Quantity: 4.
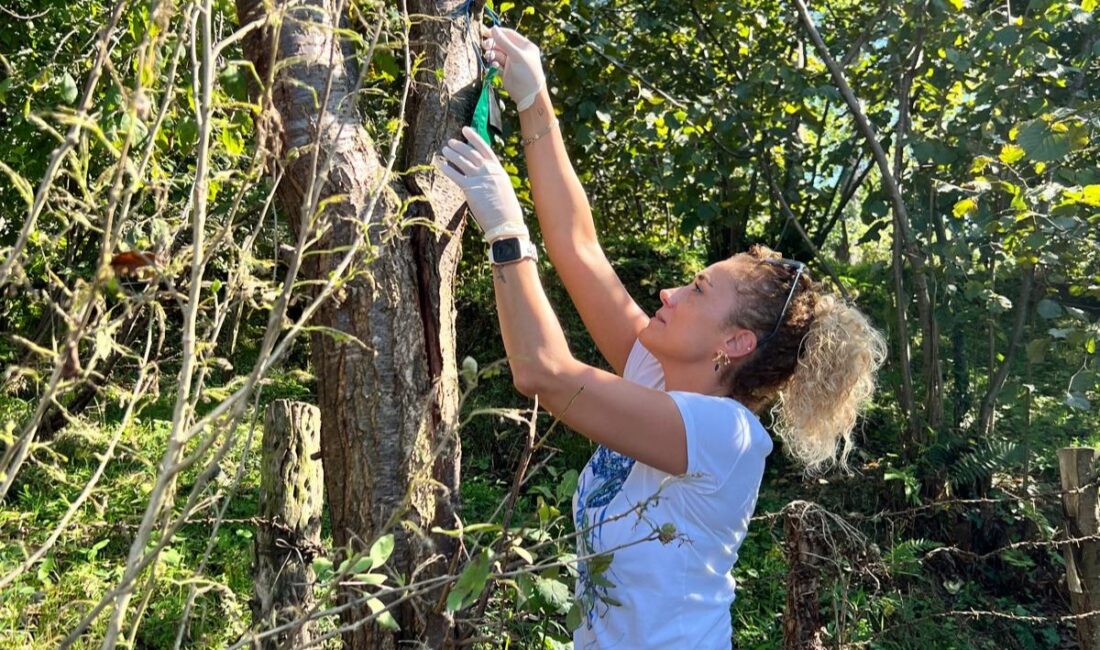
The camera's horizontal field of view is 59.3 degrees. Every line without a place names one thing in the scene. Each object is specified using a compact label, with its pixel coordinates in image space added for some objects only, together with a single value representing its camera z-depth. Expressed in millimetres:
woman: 1759
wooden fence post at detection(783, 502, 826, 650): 2711
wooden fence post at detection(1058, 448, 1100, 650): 3145
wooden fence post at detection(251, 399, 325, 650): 2318
